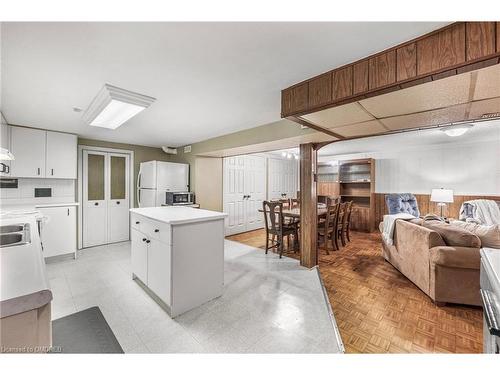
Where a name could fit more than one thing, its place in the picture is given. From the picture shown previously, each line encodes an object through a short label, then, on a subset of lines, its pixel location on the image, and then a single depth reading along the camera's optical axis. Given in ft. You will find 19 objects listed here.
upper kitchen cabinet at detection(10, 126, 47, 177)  10.50
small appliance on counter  14.19
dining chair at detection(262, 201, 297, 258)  12.05
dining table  12.47
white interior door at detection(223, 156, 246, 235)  17.30
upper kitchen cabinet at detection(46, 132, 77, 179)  11.49
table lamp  14.37
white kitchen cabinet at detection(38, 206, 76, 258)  11.09
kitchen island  6.56
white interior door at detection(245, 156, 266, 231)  18.94
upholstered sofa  6.98
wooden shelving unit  18.88
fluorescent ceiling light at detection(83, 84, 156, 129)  6.49
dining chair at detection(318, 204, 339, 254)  12.56
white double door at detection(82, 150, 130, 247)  13.82
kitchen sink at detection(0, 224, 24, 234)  6.19
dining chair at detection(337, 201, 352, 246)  14.10
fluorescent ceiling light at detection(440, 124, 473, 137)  9.93
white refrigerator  14.32
